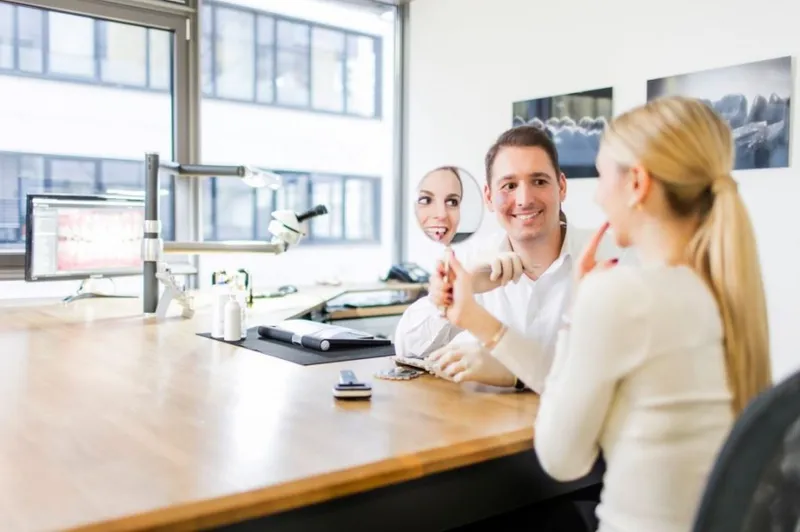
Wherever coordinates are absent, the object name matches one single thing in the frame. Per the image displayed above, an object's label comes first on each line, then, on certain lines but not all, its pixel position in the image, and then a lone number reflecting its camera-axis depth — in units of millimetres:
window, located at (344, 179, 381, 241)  4801
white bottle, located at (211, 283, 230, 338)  2146
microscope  2578
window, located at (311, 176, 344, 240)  4699
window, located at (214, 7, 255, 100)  4113
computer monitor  2748
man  1696
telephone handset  4078
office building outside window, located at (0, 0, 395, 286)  3393
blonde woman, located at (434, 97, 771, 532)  984
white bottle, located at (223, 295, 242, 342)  2078
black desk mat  1823
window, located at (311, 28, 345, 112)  4559
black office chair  759
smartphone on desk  1387
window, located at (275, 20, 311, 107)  4430
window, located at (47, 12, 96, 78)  3451
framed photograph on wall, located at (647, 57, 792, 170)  2578
